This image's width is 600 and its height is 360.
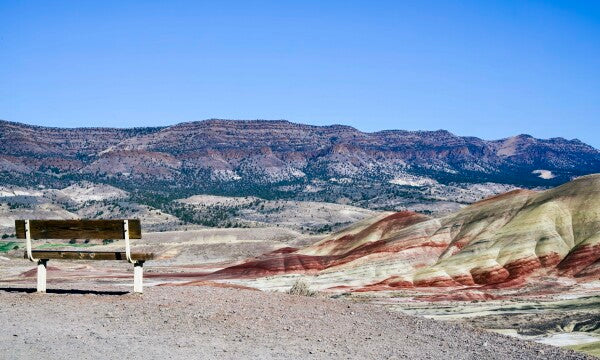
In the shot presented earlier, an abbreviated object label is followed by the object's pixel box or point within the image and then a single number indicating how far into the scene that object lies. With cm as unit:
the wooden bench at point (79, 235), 1562
